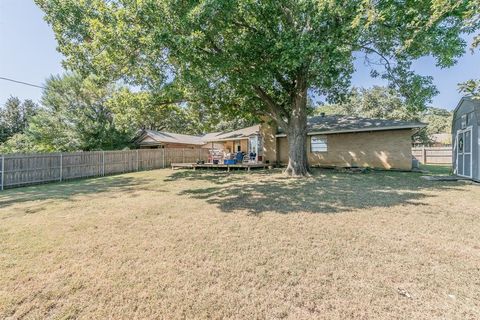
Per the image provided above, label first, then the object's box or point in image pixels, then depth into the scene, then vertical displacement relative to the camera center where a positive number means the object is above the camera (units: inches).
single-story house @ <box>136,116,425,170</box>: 562.6 +54.4
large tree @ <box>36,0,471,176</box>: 317.7 +184.9
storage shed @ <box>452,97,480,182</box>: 387.9 +41.3
